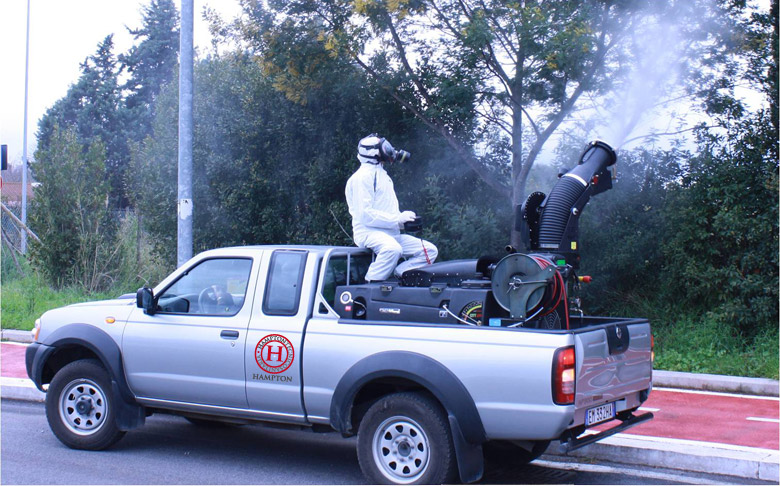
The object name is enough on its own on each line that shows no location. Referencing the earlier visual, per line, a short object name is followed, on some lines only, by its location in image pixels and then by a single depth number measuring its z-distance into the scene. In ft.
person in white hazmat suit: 22.27
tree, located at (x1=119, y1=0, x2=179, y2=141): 126.93
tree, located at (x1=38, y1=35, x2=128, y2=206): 124.77
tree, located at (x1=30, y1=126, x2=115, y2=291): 52.90
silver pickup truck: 16.61
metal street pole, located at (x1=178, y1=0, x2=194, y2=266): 31.35
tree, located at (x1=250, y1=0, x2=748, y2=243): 33.14
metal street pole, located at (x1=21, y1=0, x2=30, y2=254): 76.38
